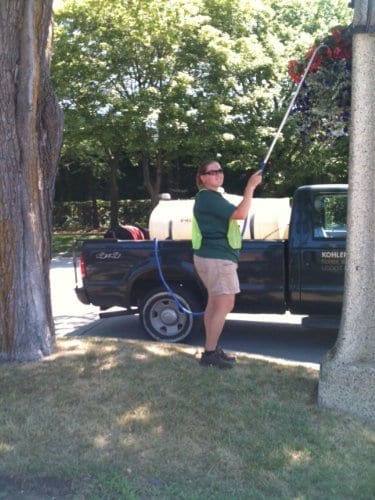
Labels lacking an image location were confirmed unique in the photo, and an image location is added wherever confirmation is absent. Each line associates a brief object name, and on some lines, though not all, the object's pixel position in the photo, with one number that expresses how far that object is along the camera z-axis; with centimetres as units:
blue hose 690
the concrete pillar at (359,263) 429
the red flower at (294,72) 494
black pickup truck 680
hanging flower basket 461
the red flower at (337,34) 462
